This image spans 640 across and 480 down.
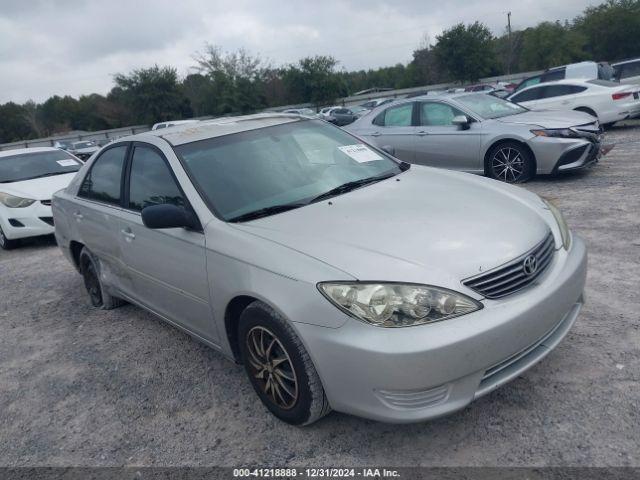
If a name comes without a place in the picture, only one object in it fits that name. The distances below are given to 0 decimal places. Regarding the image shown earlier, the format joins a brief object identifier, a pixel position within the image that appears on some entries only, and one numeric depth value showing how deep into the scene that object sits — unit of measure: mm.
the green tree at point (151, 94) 51344
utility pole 50809
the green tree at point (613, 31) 40125
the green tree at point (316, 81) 48281
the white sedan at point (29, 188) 7438
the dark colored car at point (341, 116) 23962
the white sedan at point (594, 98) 11797
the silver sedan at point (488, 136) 7250
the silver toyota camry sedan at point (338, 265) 2230
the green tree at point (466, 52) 41719
